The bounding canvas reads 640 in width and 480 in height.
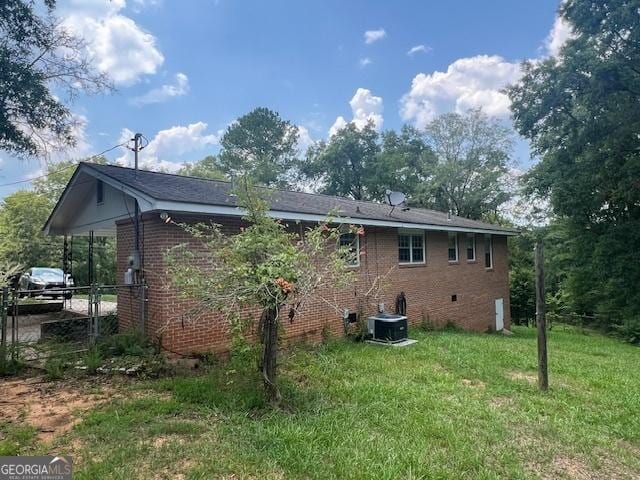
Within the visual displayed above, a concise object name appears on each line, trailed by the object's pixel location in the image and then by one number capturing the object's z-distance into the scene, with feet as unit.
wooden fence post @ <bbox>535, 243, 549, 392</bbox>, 19.01
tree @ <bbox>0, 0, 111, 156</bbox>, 32.81
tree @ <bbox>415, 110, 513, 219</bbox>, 94.38
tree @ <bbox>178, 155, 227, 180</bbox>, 116.88
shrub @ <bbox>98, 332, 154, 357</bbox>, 21.15
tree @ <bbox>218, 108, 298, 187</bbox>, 127.44
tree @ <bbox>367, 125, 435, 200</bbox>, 108.06
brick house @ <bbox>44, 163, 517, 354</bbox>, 22.06
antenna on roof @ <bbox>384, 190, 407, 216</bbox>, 41.60
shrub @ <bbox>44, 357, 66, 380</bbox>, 18.61
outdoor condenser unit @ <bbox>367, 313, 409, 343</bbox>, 29.63
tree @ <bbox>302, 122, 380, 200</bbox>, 116.47
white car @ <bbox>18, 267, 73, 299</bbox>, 48.57
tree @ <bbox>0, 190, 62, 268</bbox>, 71.31
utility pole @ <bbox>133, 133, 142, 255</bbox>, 23.86
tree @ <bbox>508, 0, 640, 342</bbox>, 44.55
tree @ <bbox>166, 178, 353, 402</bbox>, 14.16
